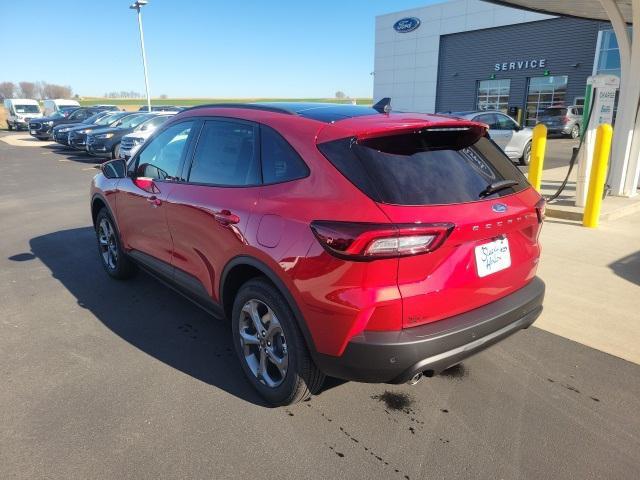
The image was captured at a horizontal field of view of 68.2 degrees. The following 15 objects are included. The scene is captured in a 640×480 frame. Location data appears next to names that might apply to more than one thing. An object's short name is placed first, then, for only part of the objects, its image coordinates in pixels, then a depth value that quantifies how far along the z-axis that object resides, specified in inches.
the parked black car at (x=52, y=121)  1022.4
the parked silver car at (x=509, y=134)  517.7
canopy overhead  399.8
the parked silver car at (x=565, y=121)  986.7
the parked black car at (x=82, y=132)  728.3
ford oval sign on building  1563.7
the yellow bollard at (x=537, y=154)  291.0
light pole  1117.7
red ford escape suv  87.7
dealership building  1201.4
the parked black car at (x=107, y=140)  645.3
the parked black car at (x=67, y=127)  796.4
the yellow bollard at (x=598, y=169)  253.9
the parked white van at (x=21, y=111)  1496.1
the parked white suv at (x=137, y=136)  573.9
